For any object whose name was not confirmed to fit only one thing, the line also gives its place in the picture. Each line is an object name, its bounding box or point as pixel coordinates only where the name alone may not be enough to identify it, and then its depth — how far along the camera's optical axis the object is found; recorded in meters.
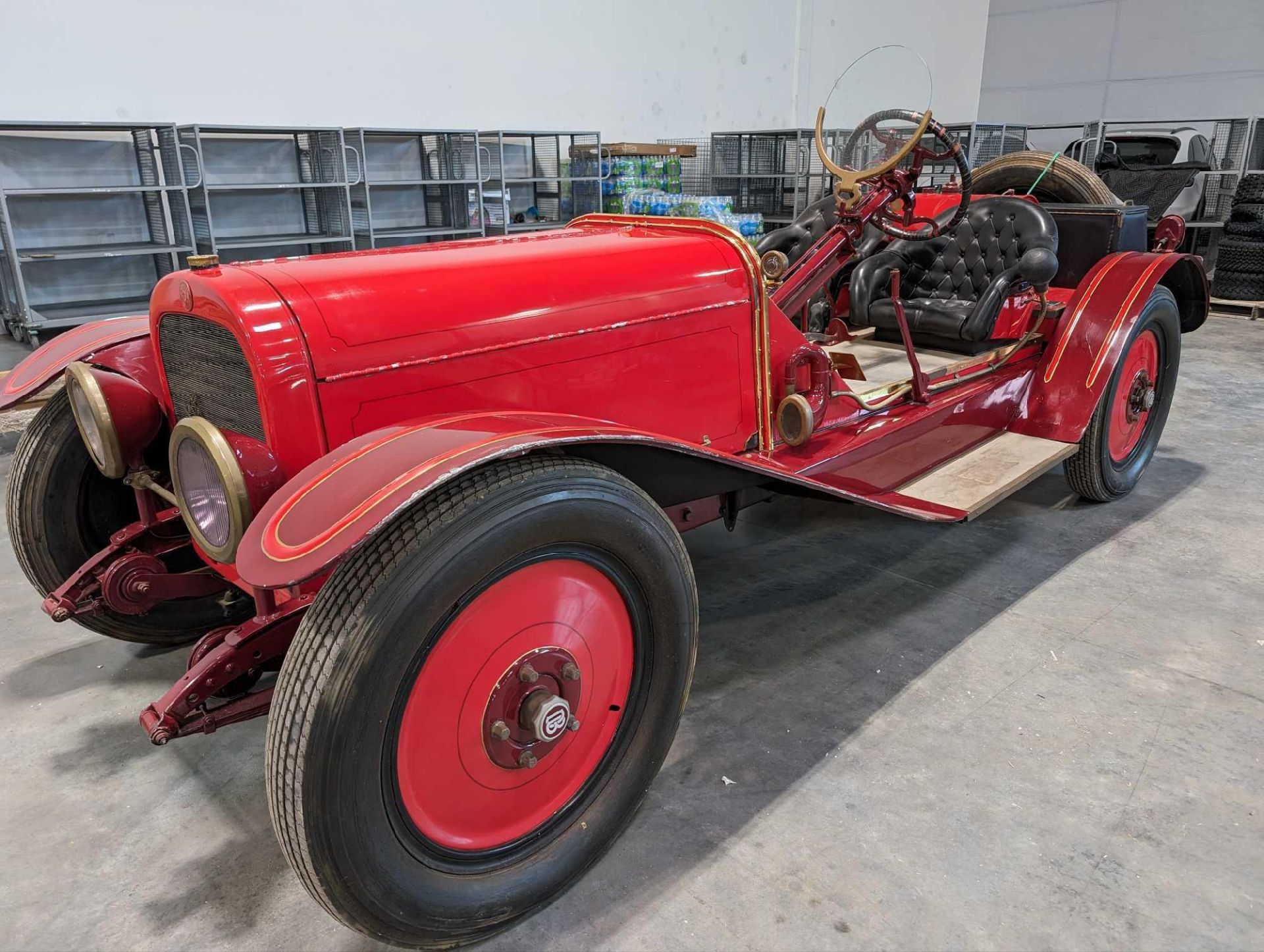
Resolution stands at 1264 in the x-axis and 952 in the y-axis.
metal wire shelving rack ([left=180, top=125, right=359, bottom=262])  6.90
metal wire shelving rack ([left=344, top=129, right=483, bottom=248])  7.63
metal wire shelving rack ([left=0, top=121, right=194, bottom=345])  6.18
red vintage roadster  1.42
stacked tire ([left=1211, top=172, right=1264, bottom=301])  8.07
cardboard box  8.41
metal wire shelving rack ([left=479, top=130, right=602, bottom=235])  8.34
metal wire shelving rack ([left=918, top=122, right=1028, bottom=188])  9.79
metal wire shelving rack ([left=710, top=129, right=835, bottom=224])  9.97
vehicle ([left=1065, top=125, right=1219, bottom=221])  8.95
